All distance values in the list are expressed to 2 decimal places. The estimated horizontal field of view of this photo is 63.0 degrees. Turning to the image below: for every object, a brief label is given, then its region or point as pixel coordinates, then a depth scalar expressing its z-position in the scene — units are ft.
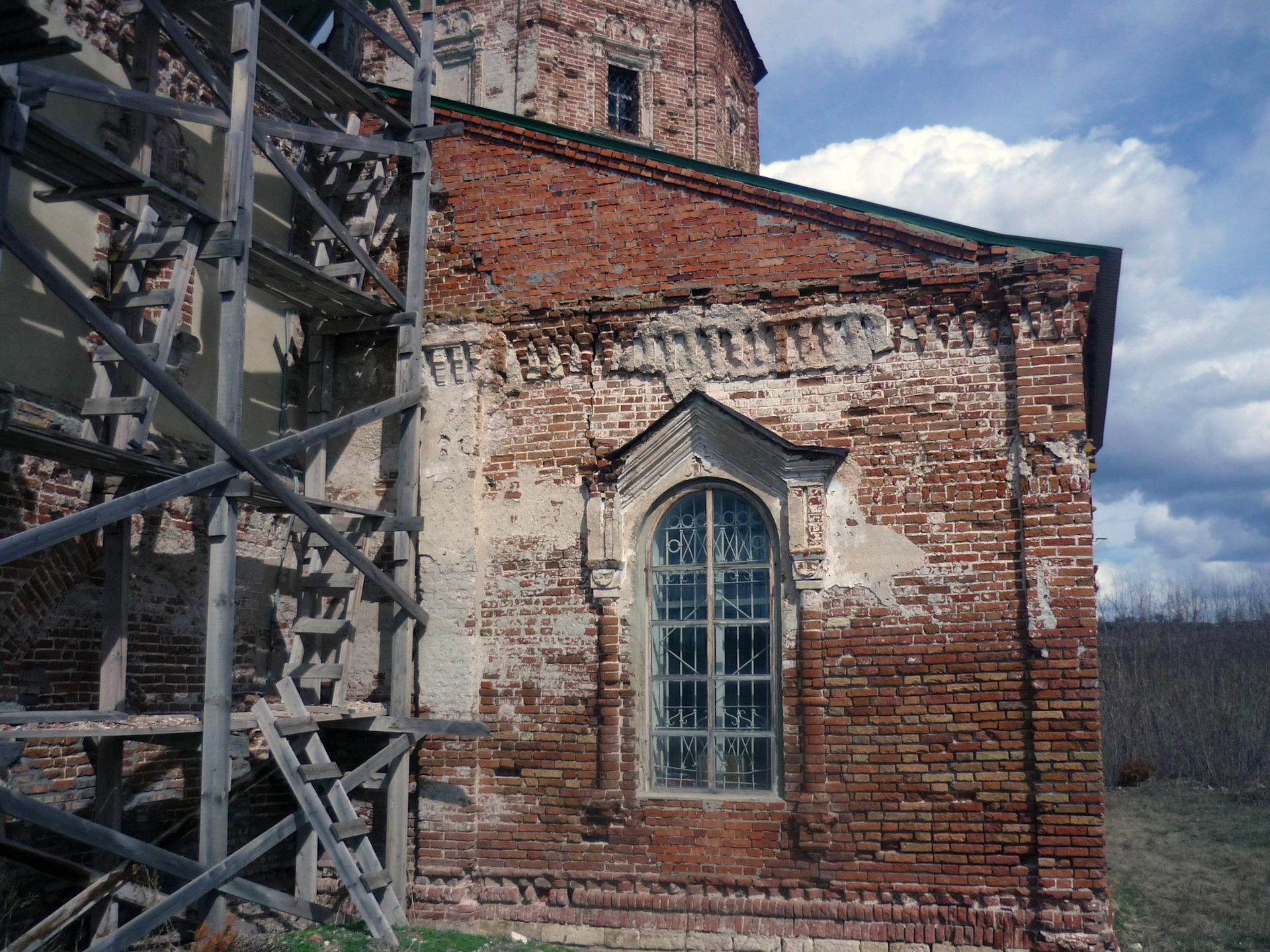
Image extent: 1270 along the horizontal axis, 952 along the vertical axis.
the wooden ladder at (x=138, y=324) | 21.08
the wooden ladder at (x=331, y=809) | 21.84
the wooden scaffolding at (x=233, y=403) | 18.33
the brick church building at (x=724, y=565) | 22.94
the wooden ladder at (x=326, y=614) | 26.16
